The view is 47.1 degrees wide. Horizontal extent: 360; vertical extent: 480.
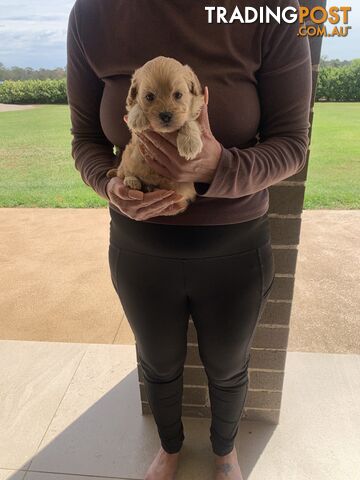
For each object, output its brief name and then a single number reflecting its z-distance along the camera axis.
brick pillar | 1.44
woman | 0.92
